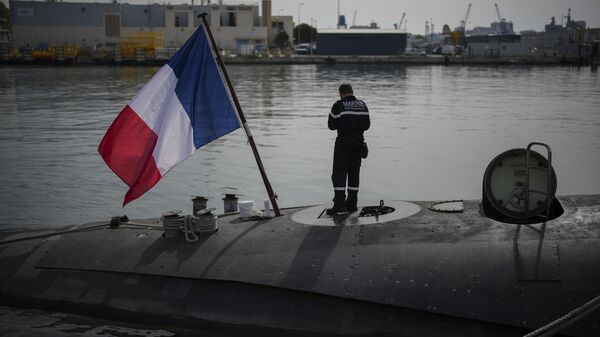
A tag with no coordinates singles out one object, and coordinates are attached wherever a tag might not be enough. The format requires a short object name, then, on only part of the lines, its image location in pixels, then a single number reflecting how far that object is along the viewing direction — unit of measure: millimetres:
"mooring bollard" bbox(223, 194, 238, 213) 12734
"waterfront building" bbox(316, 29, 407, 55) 144500
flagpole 11414
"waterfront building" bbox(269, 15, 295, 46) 173500
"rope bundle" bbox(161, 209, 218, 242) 11062
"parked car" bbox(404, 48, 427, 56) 150625
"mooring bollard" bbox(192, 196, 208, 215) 12164
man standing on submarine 11484
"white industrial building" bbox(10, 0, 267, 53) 134125
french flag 10969
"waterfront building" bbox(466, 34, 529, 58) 146000
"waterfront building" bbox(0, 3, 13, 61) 121438
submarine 8969
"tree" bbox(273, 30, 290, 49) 163250
